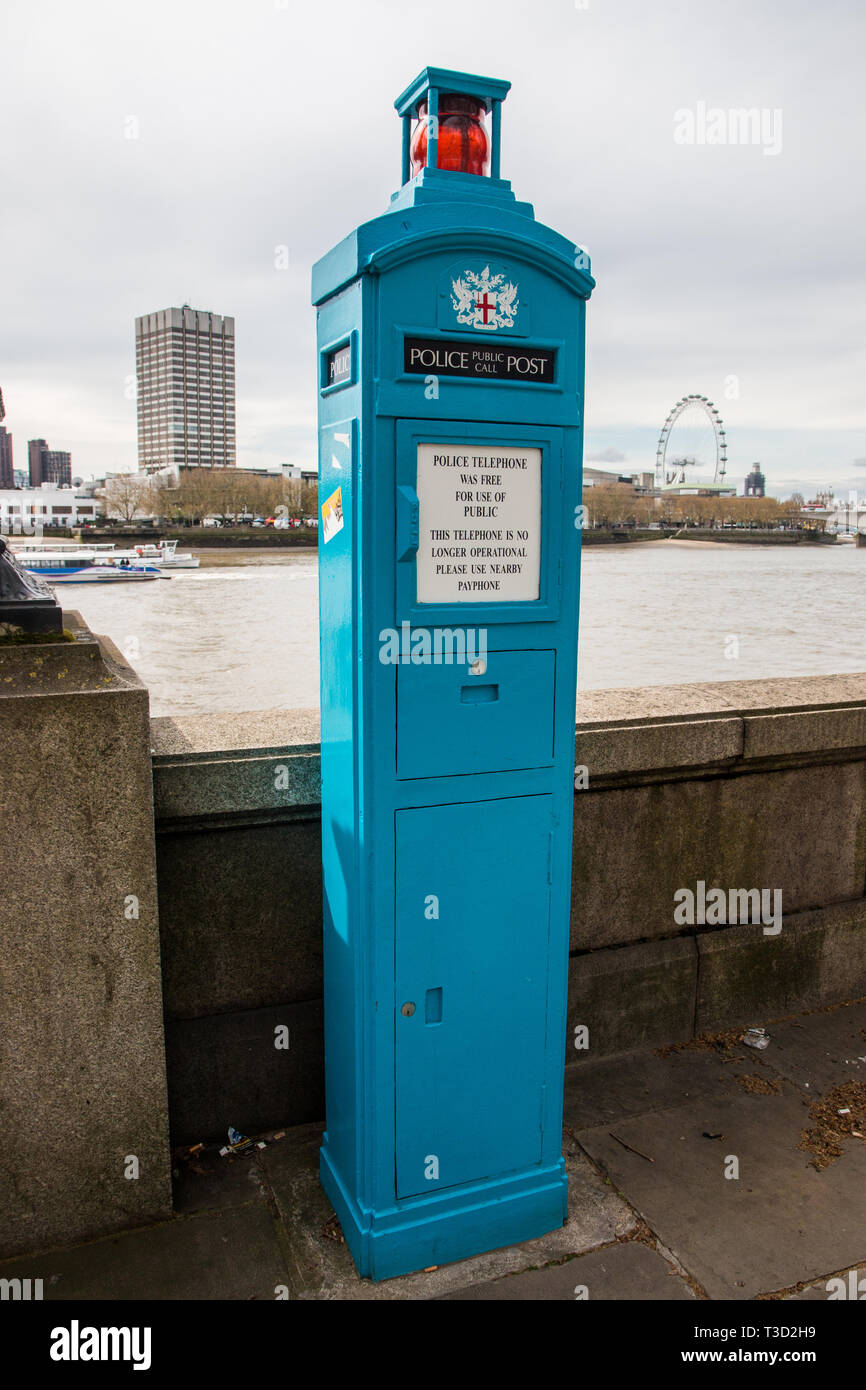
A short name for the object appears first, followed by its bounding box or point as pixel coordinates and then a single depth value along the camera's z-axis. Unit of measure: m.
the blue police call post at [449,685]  2.43
